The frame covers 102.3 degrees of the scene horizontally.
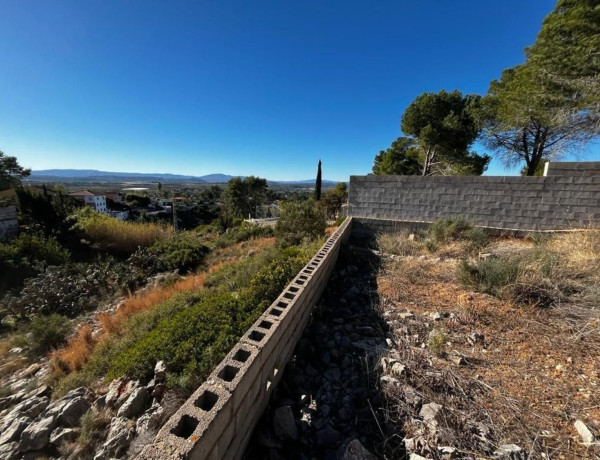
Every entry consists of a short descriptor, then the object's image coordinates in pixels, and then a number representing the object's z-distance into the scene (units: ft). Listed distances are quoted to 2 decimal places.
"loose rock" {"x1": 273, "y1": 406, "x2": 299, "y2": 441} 5.85
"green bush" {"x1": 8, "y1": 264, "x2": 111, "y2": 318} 15.92
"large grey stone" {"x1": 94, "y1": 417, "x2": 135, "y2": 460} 5.84
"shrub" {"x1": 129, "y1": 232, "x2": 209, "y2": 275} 25.29
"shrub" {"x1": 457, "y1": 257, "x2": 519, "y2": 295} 10.93
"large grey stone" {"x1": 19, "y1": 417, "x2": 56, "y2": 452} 6.30
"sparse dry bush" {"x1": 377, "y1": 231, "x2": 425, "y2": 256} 18.44
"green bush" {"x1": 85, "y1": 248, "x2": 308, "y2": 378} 7.99
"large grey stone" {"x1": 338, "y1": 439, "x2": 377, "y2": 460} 5.03
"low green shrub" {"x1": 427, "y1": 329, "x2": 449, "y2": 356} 8.06
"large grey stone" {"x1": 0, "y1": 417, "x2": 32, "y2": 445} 6.61
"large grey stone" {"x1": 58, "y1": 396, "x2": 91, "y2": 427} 6.93
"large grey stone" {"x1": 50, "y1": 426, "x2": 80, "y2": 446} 6.42
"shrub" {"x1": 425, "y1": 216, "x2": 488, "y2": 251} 17.89
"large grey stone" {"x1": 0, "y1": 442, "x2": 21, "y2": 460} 6.17
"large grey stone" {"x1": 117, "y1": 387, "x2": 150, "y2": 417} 6.81
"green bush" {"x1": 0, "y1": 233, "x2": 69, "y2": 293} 19.70
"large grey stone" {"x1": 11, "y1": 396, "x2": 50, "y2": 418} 7.55
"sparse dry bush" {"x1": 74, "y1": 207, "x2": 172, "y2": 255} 30.66
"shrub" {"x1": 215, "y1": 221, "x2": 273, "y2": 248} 36.01
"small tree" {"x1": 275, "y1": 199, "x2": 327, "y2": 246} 23.82
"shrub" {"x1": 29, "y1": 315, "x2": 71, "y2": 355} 11.66
